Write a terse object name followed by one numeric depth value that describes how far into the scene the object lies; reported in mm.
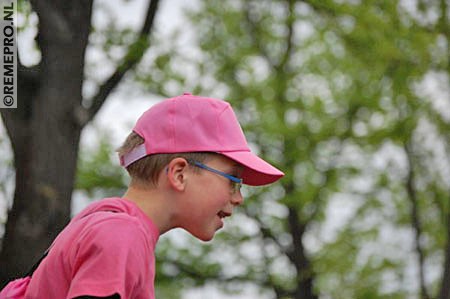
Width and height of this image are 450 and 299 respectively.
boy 4199
